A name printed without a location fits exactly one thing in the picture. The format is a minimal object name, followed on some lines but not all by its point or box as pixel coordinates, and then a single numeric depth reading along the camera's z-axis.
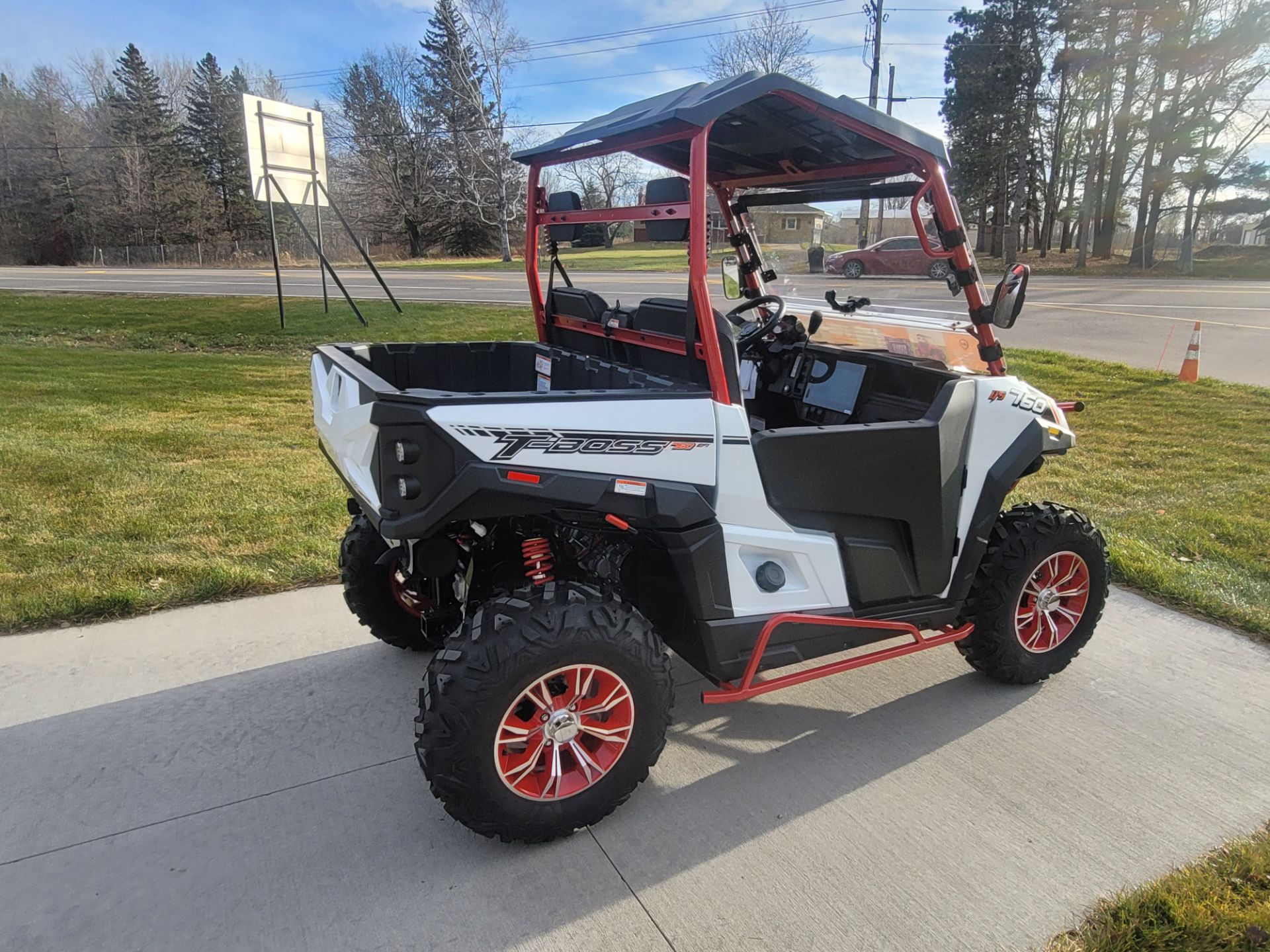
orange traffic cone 9.31
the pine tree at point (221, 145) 47.41
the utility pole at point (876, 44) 24.72
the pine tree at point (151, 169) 44.25
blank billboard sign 10.92
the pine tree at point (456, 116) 32.78
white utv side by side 2.24
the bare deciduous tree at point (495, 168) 30.67
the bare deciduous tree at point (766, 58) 22.77
